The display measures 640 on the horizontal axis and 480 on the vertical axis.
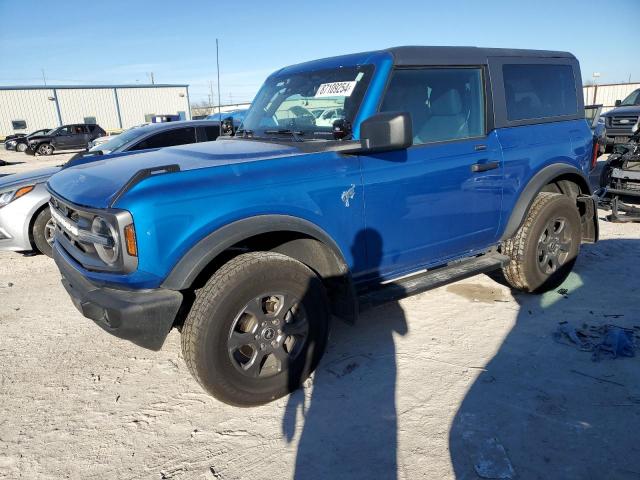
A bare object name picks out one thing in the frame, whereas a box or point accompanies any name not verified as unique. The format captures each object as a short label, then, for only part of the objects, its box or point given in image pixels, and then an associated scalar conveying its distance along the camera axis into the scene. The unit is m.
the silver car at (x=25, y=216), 5.56
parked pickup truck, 10.92
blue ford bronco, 2.49
